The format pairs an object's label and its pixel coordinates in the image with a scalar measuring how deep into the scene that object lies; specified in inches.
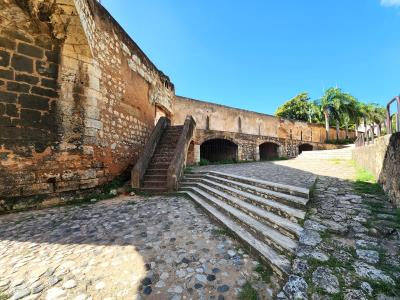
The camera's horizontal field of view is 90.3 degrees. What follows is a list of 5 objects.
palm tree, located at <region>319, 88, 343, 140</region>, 967.7
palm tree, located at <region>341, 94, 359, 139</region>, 949.2
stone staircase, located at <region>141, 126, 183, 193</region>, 243.3
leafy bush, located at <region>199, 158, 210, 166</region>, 475.1
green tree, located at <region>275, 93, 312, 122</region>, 1187.9
